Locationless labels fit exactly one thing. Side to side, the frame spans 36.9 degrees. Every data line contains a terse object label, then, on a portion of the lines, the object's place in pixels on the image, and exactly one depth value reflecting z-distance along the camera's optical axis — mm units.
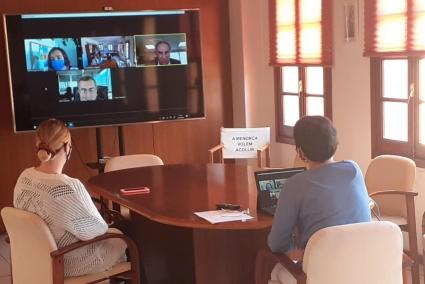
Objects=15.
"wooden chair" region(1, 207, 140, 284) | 3195
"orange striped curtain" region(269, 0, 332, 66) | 5574
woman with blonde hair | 3271
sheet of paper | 3047
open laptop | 3207
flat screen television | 5762
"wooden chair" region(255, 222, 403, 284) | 2609
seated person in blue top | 2760
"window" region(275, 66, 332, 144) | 5766
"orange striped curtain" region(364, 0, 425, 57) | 4449
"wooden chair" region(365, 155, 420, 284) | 4156
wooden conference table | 3309
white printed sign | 6113
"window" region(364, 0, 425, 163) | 4516
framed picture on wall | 5137
